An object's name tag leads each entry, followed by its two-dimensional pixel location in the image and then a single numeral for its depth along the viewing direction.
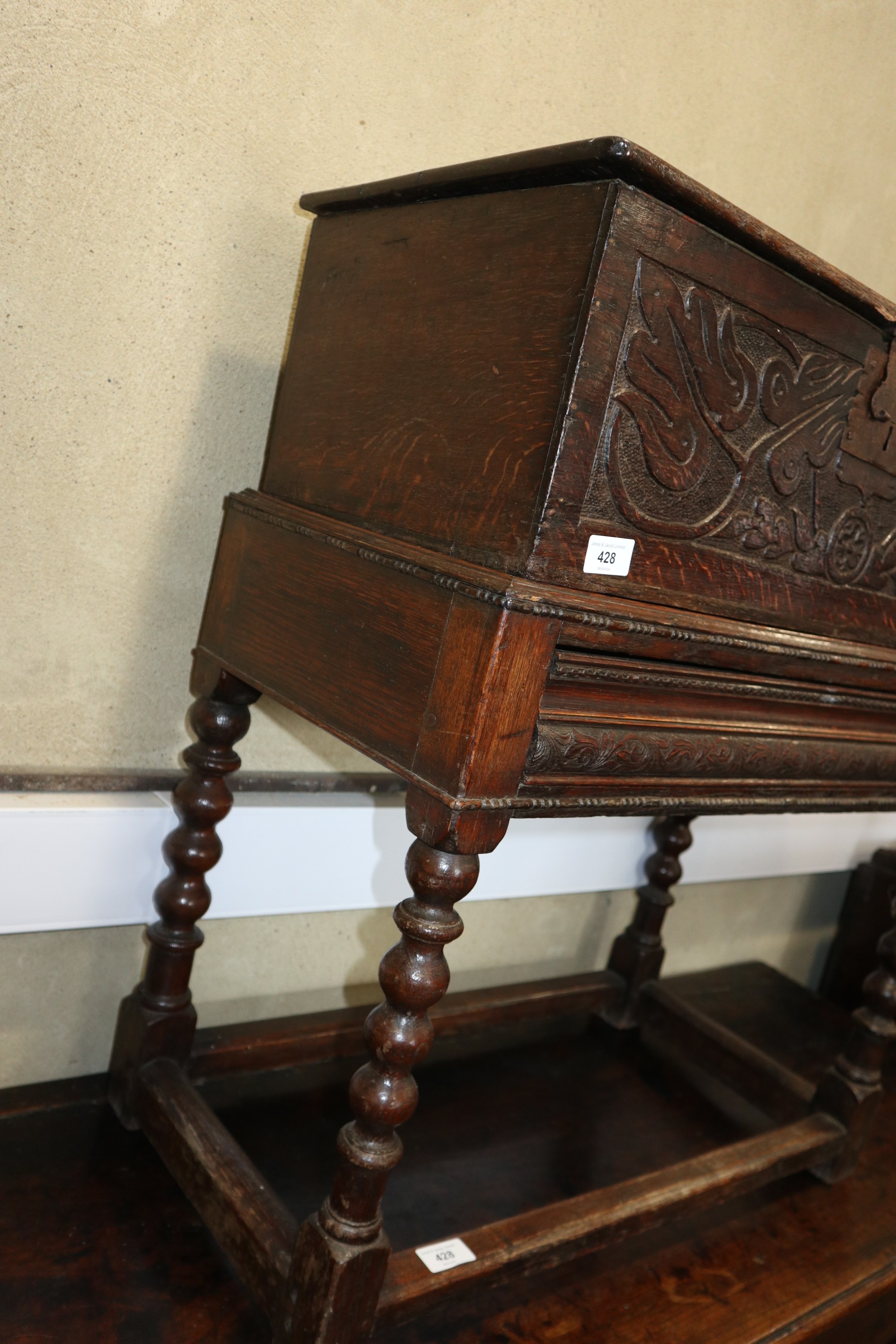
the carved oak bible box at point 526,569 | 0.90
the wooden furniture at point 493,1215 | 1.15
